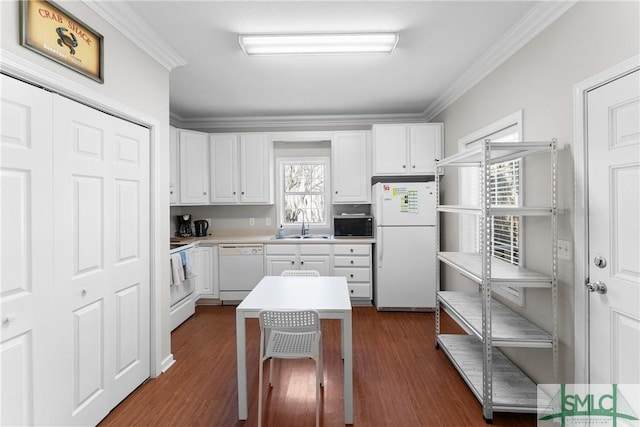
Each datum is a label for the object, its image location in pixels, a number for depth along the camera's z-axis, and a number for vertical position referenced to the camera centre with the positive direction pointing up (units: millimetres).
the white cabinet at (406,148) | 4043 +876
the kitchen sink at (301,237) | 4386 -337
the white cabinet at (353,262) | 4066 -652
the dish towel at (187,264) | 3535 -575
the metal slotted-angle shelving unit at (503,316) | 1936 -803
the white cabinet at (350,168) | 4348 +659
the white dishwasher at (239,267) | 4137 -724
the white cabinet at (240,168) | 4422 +685
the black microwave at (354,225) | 4199 -160
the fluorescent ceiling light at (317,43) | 2305 +1342
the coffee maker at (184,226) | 4547 -165
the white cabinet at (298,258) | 4090 -594
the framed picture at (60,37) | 1484 +972
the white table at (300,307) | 1940 -607
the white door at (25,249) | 1390 -159
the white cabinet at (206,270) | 4137 -752
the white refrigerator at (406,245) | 3850 -408
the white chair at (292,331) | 1815 -720
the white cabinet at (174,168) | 4035 +644
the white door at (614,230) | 1500 -98
